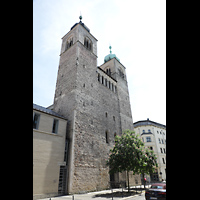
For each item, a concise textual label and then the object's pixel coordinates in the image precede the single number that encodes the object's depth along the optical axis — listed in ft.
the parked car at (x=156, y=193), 29.26
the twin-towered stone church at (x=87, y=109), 49.98
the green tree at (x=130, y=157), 49.70
